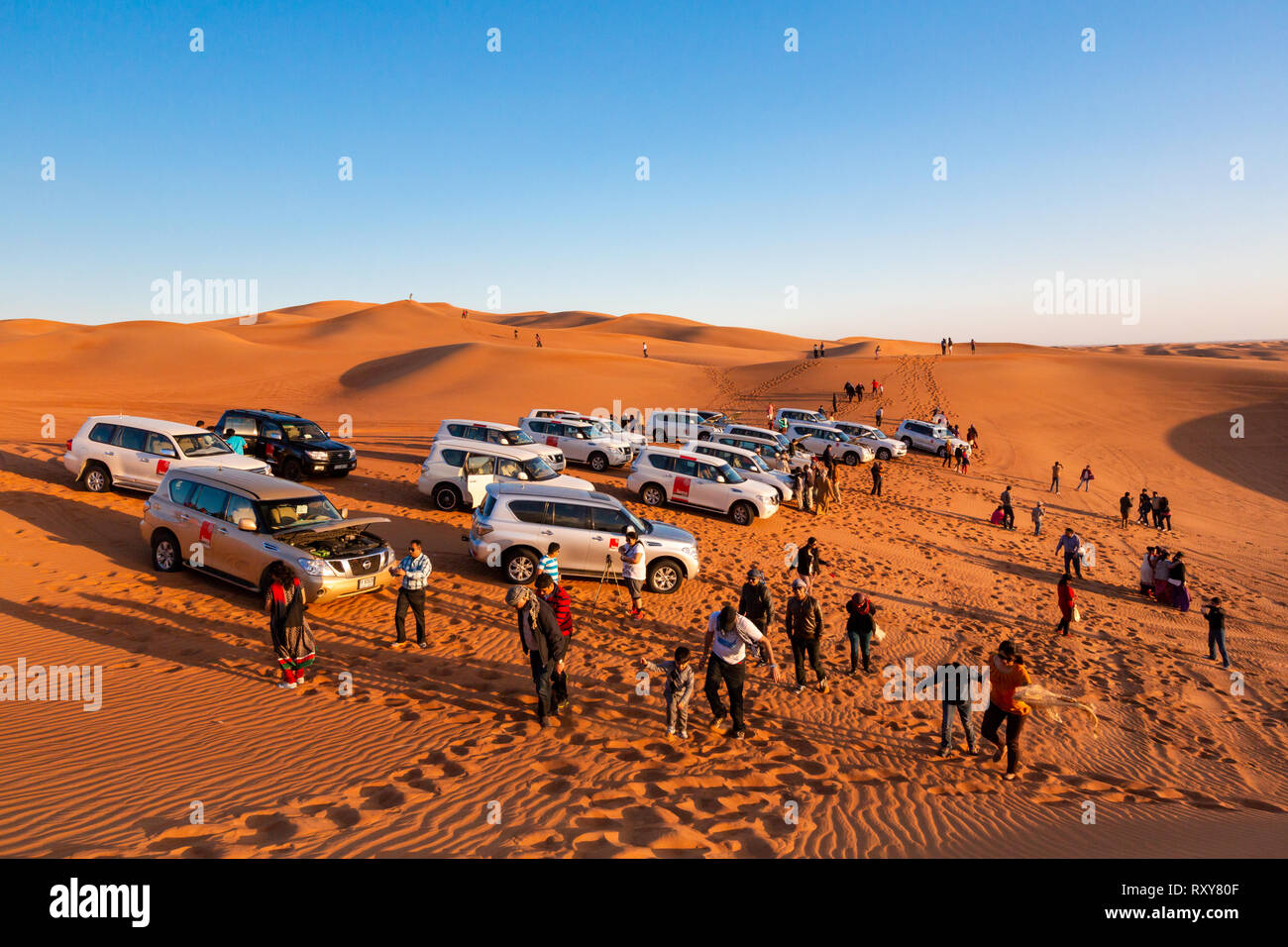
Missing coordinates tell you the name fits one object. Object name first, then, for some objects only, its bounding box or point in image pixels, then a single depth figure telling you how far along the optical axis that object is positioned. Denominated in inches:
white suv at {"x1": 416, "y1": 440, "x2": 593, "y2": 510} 666.2
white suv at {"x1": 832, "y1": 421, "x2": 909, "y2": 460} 1247.5
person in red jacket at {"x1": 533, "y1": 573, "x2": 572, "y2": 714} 323.9
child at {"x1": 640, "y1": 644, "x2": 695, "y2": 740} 306.2
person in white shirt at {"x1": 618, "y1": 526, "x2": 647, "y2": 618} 455.2
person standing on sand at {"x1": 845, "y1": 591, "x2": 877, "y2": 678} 398.0
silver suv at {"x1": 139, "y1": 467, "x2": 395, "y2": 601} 405.1
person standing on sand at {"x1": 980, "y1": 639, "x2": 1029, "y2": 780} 305.7
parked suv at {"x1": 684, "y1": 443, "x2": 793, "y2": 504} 828.6
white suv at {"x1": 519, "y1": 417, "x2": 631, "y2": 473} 939.3
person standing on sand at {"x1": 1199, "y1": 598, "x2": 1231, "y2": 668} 486.0
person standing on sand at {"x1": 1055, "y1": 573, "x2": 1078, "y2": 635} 509.2
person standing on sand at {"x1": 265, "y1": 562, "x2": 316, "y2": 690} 319.3
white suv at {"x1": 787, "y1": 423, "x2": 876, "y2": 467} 1176.8
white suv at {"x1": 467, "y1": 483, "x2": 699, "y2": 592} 495.2
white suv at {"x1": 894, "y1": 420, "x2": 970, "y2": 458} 1311.5
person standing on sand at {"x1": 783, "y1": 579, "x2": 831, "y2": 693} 371.9
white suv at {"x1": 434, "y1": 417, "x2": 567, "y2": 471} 789.9
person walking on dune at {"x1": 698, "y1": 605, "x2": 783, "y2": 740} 310.7
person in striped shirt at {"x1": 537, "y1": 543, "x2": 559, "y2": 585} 392.1
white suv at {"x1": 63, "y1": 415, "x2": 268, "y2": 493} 593.0
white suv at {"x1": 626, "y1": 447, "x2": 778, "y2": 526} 737.6
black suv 729.6
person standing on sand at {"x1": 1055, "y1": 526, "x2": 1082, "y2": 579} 661.3
